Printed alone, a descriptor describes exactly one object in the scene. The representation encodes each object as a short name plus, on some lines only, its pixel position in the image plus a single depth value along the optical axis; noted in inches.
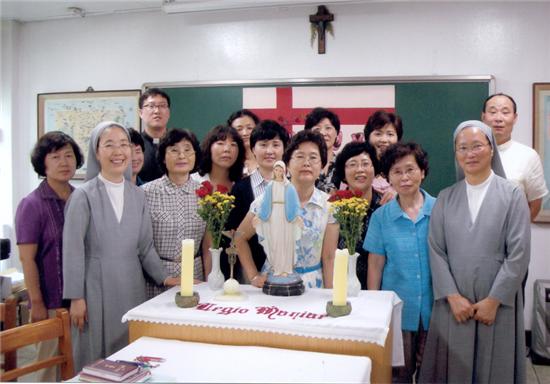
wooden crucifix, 167.0
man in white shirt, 126.8
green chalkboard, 161.3
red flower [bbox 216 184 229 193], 90.0
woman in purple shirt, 104.8
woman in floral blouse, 94.8
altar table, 74.4
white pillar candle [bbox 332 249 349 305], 78.4
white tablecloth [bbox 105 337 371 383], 64.9
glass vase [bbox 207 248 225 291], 93.1
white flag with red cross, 168.4
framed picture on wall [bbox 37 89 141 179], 192.9
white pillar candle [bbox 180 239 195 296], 83.6
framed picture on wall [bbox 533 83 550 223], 157.2
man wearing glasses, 133.8
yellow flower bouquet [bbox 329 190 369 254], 85.3
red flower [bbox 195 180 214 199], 89.6
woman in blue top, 97.8
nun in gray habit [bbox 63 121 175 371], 94.6
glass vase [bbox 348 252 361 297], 88.5
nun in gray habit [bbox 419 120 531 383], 92.2
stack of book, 64.4
